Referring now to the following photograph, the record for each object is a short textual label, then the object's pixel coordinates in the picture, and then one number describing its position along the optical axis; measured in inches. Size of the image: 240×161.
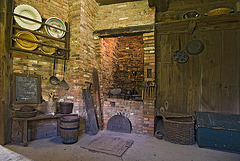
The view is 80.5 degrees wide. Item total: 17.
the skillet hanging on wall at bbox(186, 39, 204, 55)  133.7
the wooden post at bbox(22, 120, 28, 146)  103.4
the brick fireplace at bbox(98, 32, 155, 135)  136.9
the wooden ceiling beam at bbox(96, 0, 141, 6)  150.5
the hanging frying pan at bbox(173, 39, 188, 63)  137.3
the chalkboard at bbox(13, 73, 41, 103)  110.8
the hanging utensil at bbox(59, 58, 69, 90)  133.4
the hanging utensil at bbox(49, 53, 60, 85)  129.5
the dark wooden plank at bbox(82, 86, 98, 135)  136.3
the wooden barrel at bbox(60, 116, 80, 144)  109.0
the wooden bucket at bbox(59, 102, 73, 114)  122.5
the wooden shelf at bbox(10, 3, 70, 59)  108.9
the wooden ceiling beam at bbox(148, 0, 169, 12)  131.9
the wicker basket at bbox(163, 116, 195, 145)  114.9
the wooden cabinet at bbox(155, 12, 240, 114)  124.7
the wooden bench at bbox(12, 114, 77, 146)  102.8
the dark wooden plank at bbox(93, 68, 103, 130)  151.5
